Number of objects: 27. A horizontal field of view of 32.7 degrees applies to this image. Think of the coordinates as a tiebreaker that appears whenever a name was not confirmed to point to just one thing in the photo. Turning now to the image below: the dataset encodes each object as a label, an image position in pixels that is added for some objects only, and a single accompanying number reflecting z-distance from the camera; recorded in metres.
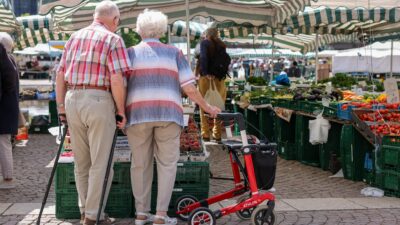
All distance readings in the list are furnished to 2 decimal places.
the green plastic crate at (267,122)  11.88
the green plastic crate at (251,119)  12.87
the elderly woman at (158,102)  5.80
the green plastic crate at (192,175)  6.57
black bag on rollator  5.86
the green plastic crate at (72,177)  6.49
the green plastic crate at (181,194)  6.54
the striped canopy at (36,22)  16.92
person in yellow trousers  11.75
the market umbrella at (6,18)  12.74
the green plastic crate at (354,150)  8.43
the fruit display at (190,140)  6.92
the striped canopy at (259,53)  38.19
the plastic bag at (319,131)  9.18
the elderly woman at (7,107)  7.93
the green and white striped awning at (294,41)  21.96
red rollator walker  5.82
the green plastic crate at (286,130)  10.82
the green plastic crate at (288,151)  10.63
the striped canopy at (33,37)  19.83
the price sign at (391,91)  9.09
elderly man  5.71
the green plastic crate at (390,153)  7.46
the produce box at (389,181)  7.50
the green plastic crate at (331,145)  9.30
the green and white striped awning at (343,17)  12.09
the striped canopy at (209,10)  9.88
